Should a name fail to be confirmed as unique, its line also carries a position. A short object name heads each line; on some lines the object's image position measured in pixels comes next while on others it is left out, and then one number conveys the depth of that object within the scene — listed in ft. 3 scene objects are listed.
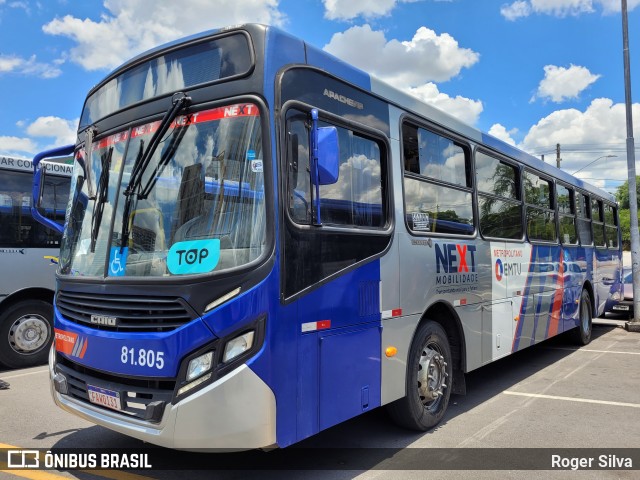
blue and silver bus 10.34
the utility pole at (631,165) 40.11
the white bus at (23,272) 24.77
